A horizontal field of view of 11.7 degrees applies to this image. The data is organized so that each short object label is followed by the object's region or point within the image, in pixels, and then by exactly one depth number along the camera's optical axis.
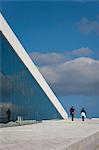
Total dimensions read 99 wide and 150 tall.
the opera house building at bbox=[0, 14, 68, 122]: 26.47
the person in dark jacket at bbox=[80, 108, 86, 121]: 34.77
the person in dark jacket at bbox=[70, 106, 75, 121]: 34.19
